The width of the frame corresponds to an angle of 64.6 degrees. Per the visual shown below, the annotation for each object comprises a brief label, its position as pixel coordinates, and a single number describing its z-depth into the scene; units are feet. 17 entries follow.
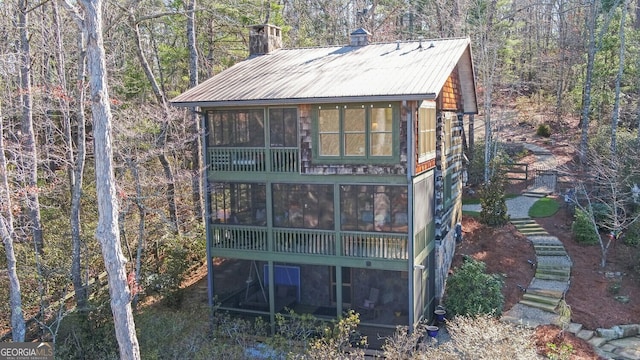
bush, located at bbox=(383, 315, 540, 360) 34.09
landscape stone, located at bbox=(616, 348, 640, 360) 45.42
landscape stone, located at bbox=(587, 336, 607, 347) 47.73
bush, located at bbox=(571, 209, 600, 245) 67.26
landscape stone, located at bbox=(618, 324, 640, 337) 49.87
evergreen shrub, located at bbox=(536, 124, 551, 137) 119.75
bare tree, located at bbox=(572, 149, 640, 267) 62.69
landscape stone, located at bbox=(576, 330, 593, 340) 48.77
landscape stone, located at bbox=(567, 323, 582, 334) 49.36
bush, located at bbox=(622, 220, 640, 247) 64.68
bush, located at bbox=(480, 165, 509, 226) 72.64
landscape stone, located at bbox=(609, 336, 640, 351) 47.78
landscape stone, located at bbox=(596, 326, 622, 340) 49.18
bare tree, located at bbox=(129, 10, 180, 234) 59.93
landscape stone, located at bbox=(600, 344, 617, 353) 46.75
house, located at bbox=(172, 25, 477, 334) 45.68
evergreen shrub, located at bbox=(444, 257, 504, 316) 50.44
